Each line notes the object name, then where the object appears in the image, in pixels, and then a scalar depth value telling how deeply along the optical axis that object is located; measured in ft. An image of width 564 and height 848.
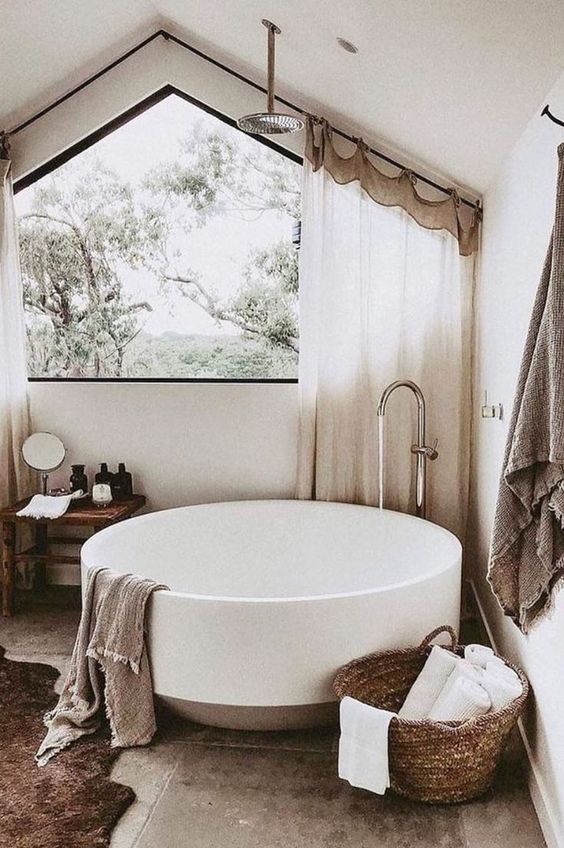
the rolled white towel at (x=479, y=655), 8.08
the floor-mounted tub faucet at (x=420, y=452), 11.00
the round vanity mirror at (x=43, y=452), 12.39
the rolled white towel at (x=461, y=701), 7.29
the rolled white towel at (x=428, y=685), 7.89
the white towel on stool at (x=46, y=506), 11.39
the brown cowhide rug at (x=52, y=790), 6.77
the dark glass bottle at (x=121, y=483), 12.44
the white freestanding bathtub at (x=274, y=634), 7.75
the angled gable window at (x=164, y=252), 12.59
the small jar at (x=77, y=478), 12.46
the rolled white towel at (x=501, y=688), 7.37
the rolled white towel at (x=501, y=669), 7.66
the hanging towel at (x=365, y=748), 6.85
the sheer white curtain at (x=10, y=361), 12.40
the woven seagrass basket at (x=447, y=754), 6.87
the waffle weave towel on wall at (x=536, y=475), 5.09
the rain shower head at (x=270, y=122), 8.86
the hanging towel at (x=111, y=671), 8.14
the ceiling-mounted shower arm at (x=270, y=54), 9.38
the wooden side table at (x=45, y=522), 11.30
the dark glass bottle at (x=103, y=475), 12.36
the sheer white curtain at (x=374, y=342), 11.66
